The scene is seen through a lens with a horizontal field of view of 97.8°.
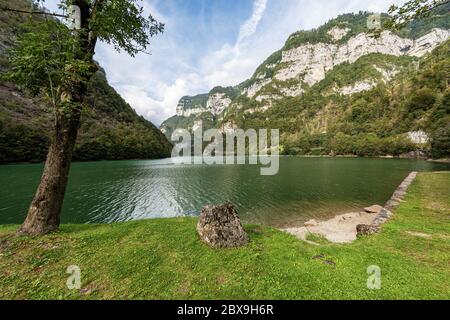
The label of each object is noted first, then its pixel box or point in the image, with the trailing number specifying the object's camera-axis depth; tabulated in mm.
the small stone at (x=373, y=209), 19070
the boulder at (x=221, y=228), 7566
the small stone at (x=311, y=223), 16869
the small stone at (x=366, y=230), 9931
